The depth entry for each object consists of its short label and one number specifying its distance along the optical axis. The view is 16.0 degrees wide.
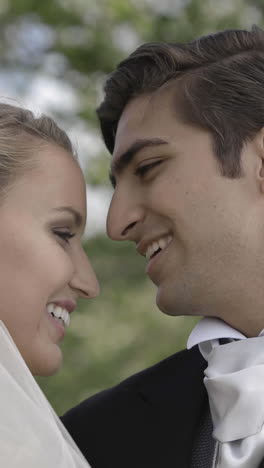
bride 3.17
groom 3.52
